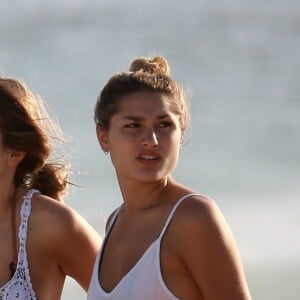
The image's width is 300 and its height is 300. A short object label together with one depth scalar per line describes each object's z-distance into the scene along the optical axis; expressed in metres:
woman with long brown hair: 10.66
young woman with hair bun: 8.33
